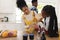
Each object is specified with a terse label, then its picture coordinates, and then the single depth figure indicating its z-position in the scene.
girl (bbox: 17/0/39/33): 1.65
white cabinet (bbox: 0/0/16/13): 2.75
